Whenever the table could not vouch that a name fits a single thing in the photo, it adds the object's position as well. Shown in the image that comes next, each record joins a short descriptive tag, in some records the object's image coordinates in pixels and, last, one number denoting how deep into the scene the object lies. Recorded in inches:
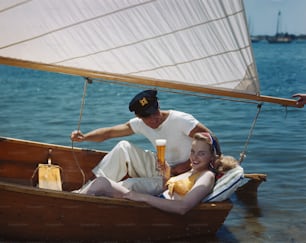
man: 184.5
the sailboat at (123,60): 172.7
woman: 174.6
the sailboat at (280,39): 4726.9
